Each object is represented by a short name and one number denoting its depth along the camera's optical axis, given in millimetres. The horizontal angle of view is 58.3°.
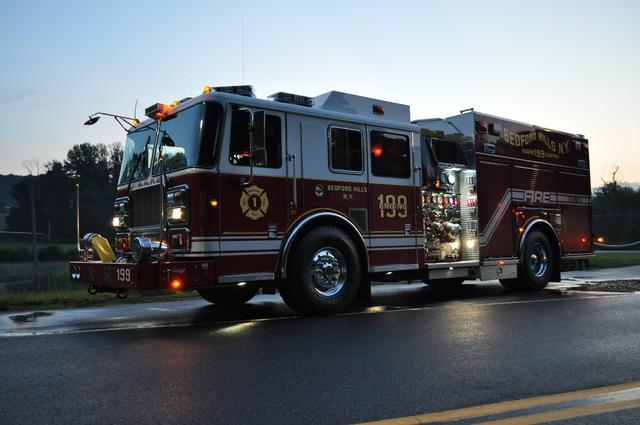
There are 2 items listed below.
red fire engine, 6945
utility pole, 22047
